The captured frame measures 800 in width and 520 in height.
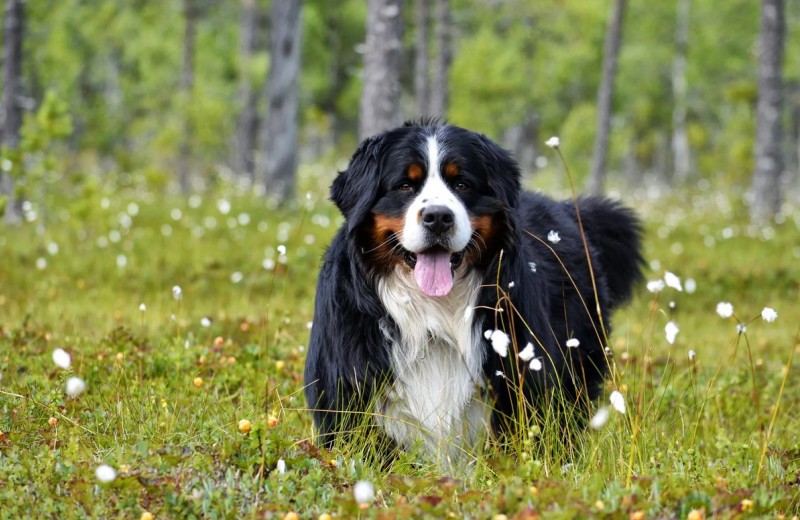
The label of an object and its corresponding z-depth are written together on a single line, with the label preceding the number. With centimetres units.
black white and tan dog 357
